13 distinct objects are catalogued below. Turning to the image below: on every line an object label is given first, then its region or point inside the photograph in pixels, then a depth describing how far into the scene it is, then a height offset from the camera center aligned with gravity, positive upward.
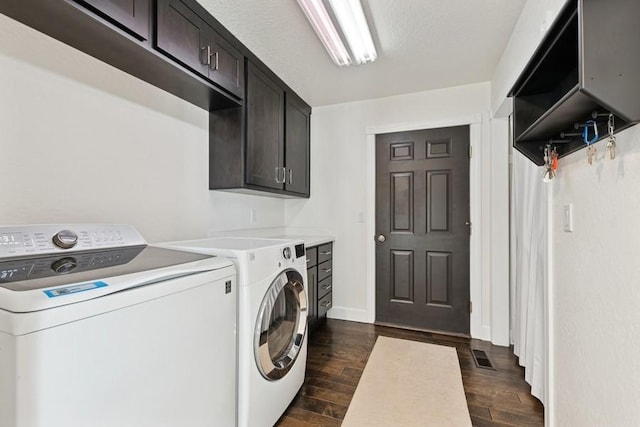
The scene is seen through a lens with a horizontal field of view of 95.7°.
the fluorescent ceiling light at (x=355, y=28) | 1.64 +1.18
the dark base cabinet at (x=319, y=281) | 2.62 -0.65
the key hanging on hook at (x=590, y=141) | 1.05 +0.27
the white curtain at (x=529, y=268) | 1.80 -0.37
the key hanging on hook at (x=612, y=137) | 0.94 +0.25
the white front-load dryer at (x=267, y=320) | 1.34 -0.57
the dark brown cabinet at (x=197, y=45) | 1.46 +0.98
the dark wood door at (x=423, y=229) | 2.78 -0.15
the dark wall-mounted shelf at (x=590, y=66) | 0.81 +0.46
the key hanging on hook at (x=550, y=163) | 1.37 +0.25
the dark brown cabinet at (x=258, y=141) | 2.14 +0.59
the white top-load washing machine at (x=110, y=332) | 0.65 -0.33
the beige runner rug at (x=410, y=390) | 1.62 -1.14
